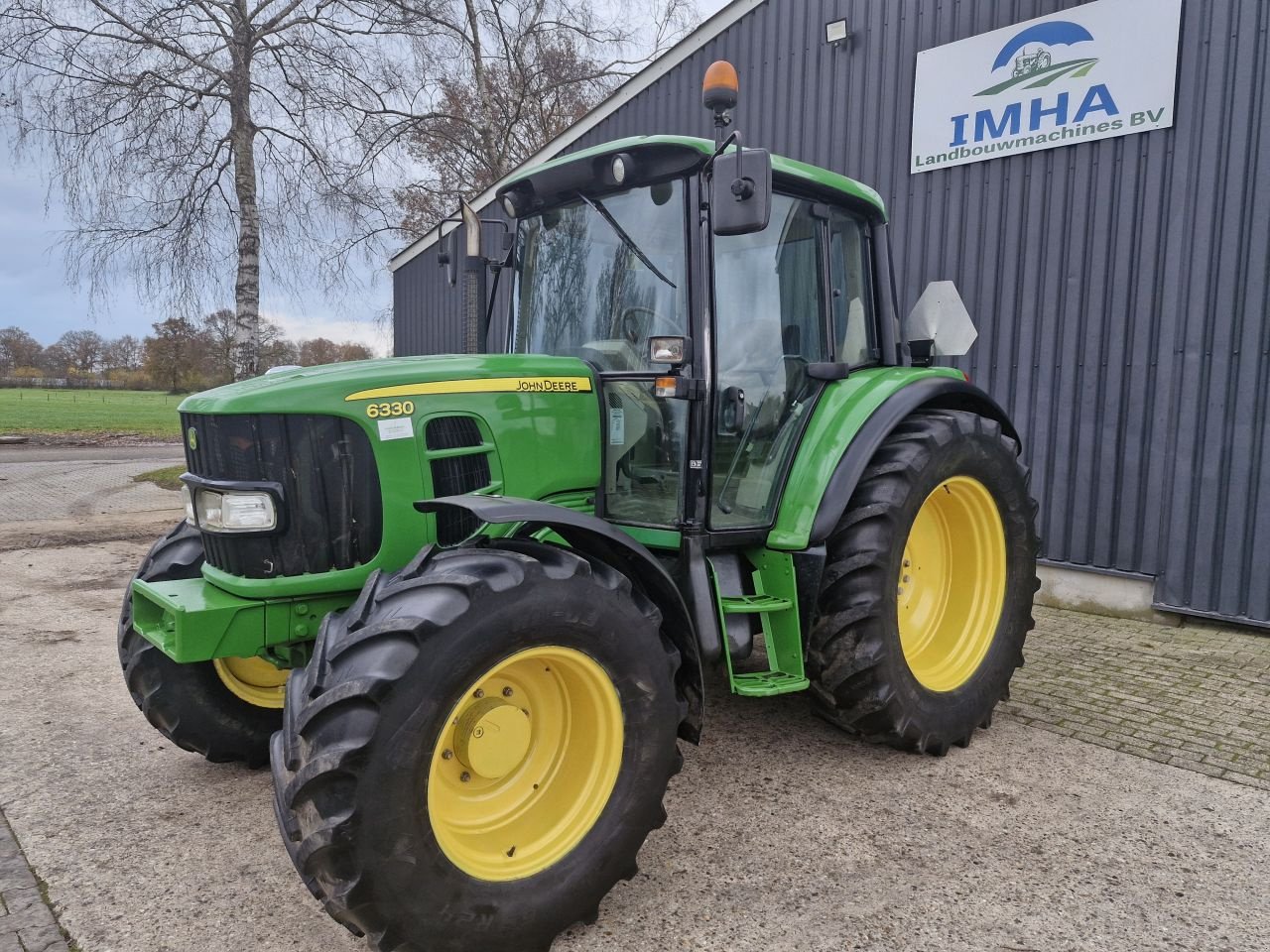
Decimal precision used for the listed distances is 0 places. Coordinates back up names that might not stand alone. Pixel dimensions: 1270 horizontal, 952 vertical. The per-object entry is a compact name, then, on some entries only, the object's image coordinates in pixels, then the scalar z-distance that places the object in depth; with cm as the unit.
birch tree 1080
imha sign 542
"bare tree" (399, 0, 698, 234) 1691
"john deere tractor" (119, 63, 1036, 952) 217
